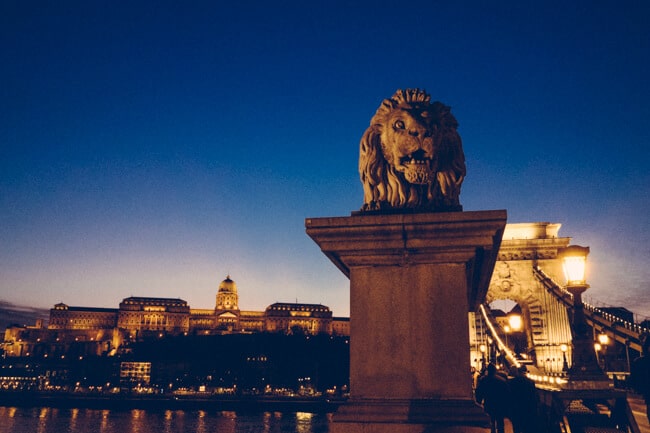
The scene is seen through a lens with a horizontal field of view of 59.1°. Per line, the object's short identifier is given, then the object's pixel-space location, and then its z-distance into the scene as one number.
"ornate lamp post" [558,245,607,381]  8.34
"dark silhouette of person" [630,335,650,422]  4.46
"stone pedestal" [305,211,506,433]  3.43
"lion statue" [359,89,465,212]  3.86
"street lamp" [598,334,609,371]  18.05
